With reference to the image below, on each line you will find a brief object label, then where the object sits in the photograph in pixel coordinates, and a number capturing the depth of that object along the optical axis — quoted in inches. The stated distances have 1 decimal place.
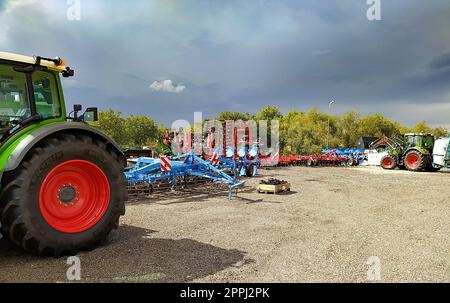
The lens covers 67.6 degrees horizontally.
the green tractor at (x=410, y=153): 771.4
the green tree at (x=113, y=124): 1390.1
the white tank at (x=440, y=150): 716.7
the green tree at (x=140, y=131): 1560.8
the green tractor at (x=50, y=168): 141.9
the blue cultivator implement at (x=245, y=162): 572.1
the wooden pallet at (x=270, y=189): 386.6
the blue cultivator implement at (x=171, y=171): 353.6
